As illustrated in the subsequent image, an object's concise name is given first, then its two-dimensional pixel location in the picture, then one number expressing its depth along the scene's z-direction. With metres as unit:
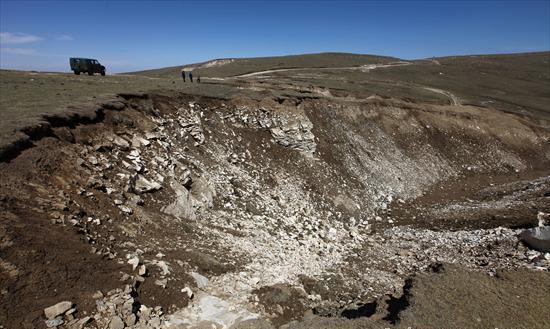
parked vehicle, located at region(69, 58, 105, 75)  43.12
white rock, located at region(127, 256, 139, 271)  12.08
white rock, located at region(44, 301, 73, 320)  9.25
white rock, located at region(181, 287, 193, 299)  11.93
